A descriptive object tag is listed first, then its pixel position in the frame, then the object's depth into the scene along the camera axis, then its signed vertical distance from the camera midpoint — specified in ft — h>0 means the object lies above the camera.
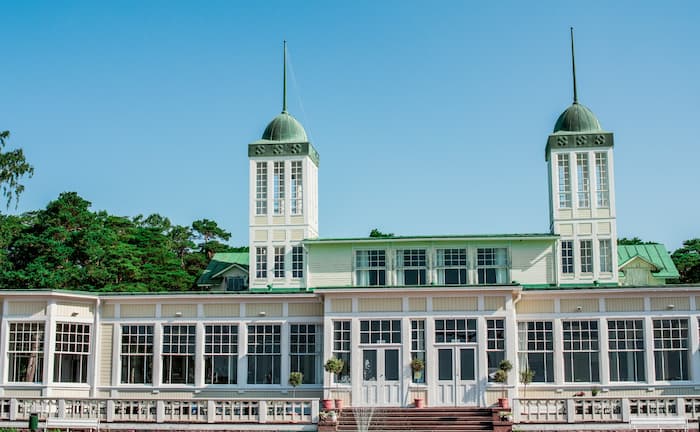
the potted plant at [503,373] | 90.63 -0.02
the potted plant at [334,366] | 92.89 +0.76
